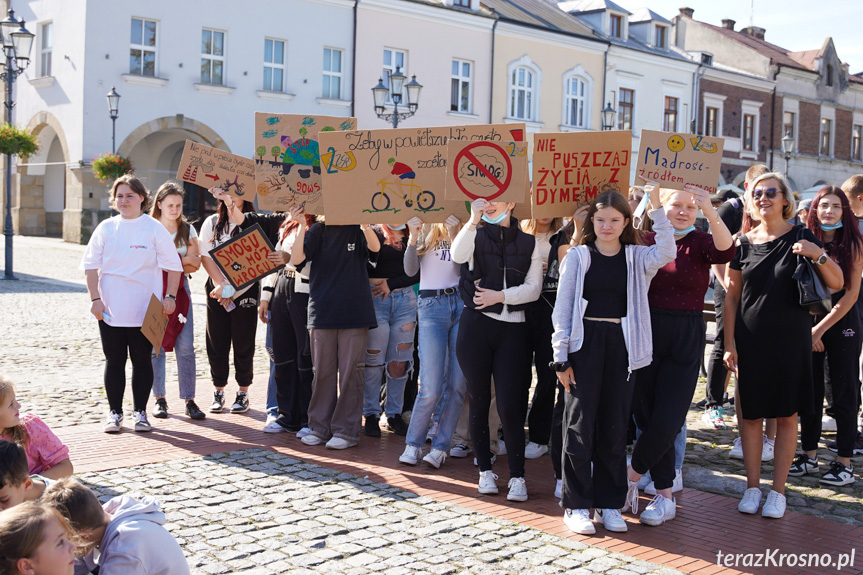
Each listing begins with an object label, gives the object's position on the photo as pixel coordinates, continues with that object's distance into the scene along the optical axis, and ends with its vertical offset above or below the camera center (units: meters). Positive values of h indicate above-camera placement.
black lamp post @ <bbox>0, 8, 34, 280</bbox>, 18.28 +3.58
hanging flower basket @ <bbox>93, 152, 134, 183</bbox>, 23.95 +1.68
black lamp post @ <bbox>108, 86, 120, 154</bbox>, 24.62 +3.44
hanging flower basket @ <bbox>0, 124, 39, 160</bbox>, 20.36 +1.93
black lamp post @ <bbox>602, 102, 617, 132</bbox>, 28.78 +4.06
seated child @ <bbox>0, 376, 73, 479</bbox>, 4.13 -1.01
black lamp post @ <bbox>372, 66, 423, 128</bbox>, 20.11 +3.28
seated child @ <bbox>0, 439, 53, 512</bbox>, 3.30 -0.92
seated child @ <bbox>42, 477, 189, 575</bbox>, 2.97 -1.02
